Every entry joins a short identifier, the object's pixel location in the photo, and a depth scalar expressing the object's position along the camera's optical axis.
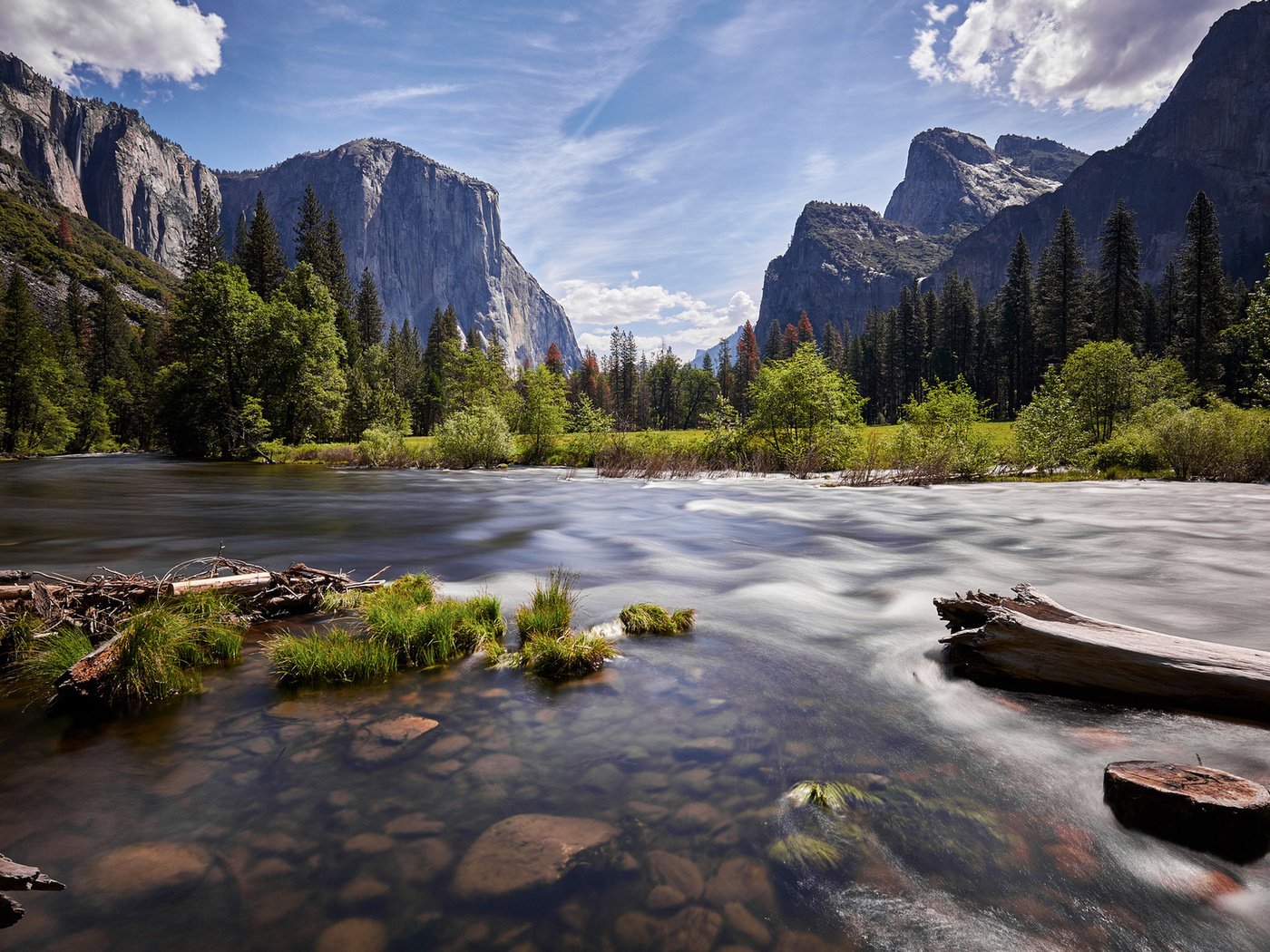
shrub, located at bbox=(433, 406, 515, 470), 40.28
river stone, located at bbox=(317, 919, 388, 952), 2.77
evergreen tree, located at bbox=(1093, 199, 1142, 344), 61.88
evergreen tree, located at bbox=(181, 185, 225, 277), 74.00
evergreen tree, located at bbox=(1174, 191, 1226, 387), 58.16
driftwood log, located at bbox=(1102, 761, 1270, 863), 3.25
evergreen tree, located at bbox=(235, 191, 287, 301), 65.12
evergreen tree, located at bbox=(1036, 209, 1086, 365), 66.31
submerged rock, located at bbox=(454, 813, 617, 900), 3.18
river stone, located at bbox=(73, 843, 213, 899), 3.10
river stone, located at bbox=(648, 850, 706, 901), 3.15
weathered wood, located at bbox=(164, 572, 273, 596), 6.63
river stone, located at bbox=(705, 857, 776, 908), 3.07
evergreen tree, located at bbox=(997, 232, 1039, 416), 83.12
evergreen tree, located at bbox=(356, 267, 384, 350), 89.44
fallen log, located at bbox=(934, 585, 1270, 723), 4.68
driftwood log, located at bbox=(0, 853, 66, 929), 2.25
